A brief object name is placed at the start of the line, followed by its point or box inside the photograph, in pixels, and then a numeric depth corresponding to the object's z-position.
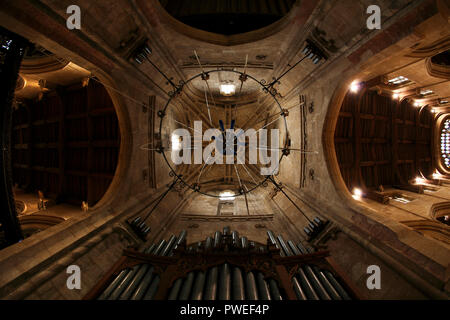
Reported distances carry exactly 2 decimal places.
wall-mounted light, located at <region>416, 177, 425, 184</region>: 13.72
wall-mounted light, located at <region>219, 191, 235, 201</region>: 15.22
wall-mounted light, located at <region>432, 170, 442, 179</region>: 14.58
